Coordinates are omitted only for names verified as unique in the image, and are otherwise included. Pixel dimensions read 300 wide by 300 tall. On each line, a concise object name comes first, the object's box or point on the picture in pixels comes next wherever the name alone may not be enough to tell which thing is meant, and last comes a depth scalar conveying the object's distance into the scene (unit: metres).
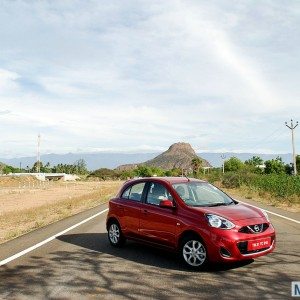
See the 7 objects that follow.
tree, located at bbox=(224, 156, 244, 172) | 106.73
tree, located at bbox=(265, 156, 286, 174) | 90.01
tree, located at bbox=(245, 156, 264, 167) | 133.70
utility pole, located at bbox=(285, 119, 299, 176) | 42.30
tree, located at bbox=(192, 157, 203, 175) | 104.01
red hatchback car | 5.40
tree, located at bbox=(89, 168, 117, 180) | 135.88
